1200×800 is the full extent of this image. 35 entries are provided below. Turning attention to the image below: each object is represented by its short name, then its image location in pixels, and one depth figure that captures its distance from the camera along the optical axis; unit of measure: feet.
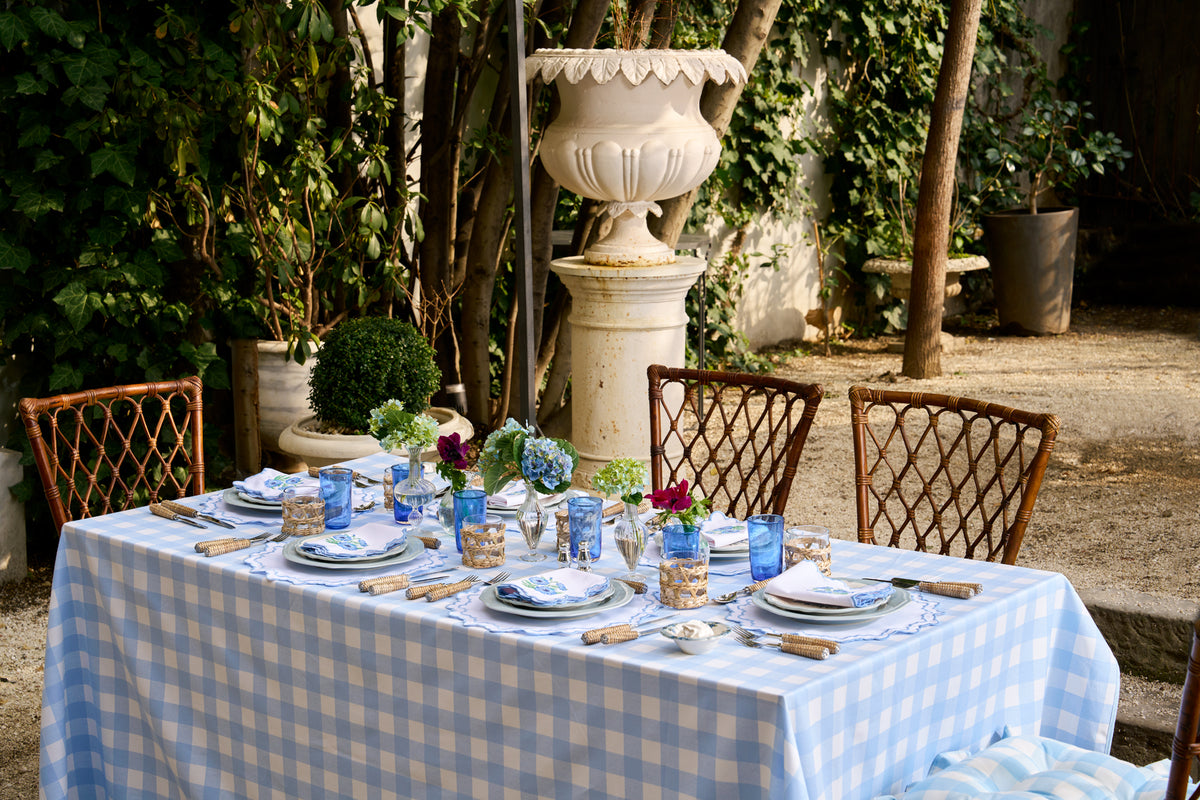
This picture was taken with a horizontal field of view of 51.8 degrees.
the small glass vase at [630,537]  6.63
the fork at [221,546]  6.98
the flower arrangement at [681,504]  6.32
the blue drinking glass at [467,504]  7.14
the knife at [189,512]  7.70
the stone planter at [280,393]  15.03
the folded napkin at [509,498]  7.93
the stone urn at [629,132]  12.30
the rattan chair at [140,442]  9.59
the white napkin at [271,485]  8.01
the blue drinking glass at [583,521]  6.76
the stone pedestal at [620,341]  12.59
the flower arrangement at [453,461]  7.23
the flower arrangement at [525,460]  6.74
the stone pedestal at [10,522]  13.23
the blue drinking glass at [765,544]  6.55
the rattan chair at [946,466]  7.91
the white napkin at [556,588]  6.01
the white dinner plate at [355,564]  6.70
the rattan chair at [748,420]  8.87
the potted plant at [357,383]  13.14
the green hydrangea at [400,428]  7.57
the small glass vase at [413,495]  7.67
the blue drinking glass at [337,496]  7.49
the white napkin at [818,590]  5.91
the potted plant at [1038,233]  27.17
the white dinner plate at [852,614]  5.80
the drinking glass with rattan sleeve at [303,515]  7.42
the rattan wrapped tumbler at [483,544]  6.82
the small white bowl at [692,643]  5.44
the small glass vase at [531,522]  7.02
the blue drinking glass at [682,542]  6.44
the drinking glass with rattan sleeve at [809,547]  6.56
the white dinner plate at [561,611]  5.90
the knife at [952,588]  6.11
